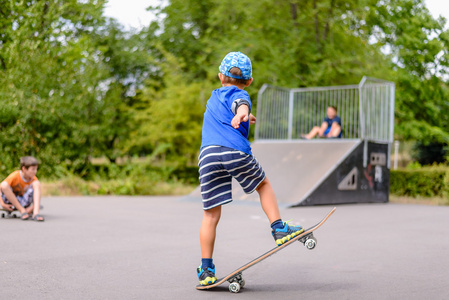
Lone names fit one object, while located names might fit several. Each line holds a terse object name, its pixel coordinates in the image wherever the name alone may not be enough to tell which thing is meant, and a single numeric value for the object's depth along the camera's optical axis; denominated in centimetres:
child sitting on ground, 724
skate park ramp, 1120
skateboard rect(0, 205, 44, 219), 777
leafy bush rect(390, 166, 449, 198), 1403
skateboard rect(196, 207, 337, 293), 372
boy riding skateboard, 379
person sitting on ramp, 1284
